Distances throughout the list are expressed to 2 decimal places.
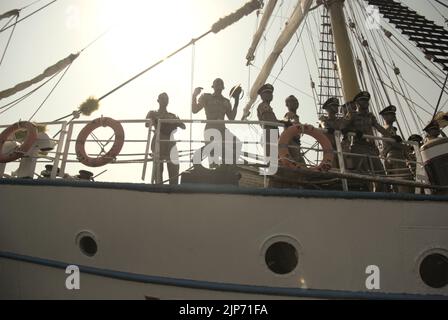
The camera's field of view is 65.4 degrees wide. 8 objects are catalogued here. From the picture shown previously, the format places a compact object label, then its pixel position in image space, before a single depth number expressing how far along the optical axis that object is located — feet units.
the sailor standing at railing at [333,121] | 18.75
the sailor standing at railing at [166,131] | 18.39
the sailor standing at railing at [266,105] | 18.37
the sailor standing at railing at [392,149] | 18.60
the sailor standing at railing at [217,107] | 17.22
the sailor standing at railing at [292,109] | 19.43
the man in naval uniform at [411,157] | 18.84
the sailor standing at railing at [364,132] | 17.70
